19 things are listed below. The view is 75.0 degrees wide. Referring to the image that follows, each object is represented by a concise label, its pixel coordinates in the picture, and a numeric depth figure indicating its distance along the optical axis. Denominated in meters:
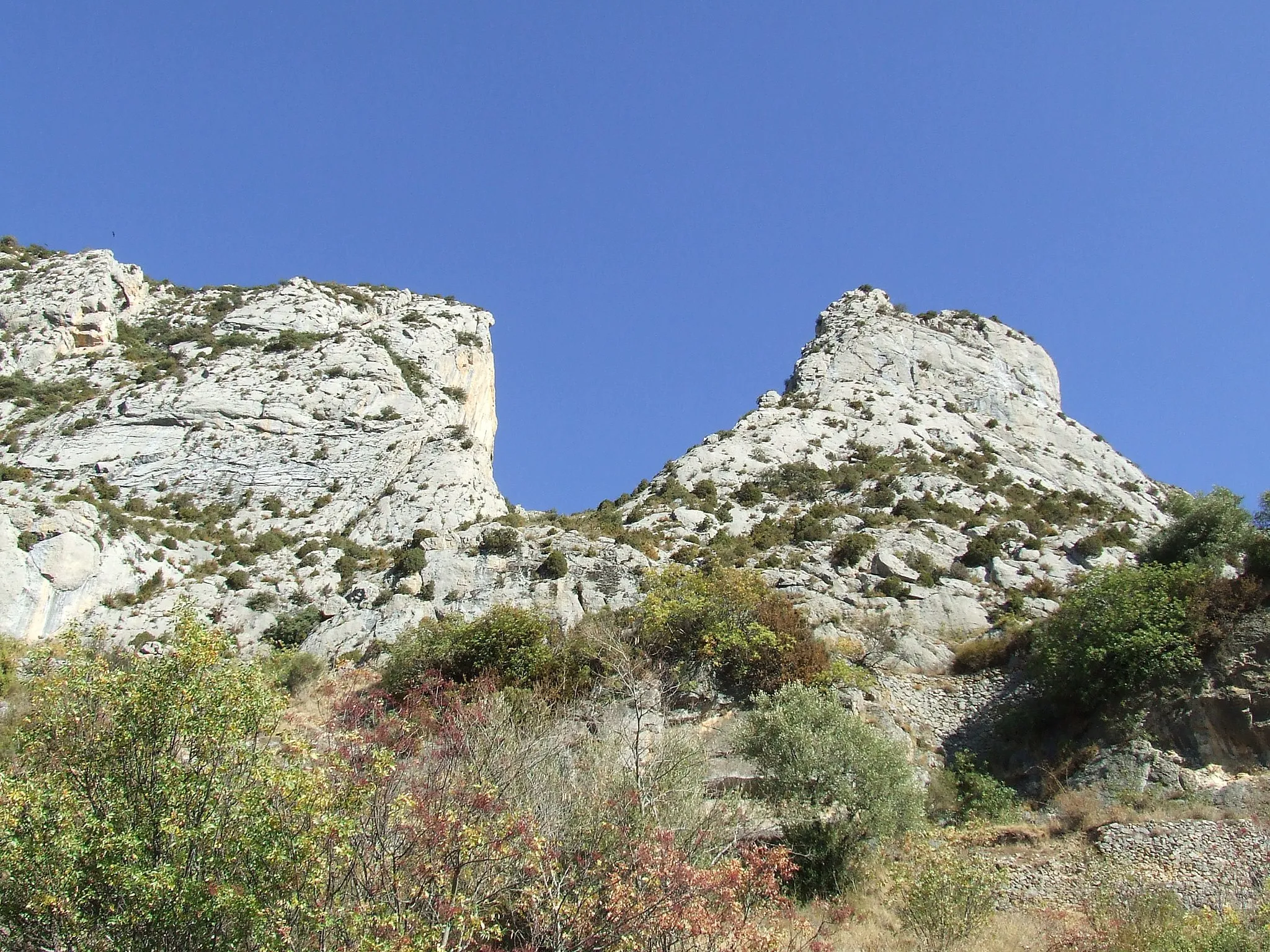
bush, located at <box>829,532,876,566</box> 31.00
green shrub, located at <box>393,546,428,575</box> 30.17
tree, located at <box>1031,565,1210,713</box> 19.20
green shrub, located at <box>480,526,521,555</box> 31.45
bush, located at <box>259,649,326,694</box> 23.64
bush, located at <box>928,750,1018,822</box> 18.03
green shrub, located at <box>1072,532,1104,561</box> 31.17
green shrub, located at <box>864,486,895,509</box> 36.59
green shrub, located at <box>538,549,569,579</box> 29.25
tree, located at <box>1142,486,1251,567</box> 26.31
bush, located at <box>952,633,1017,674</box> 24.33
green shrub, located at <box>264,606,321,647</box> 27.72
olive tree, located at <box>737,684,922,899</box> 15.41
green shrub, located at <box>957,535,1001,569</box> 30.83
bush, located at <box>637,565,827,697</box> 22.20
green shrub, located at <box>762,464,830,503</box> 38.38
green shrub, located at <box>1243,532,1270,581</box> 20.67
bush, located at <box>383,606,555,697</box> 22.47
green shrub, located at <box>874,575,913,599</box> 28.55
